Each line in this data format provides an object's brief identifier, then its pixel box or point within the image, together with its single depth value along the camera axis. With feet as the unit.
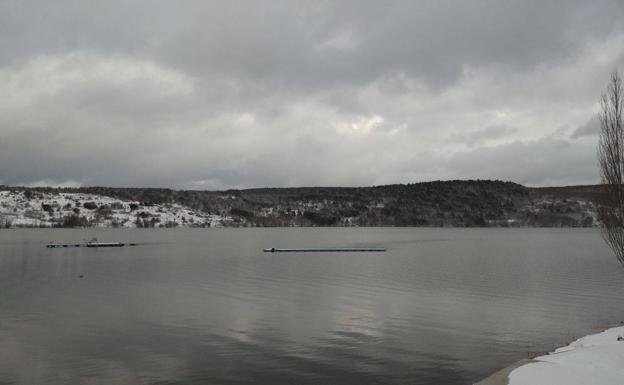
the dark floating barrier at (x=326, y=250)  377.91
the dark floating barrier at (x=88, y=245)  414.66
